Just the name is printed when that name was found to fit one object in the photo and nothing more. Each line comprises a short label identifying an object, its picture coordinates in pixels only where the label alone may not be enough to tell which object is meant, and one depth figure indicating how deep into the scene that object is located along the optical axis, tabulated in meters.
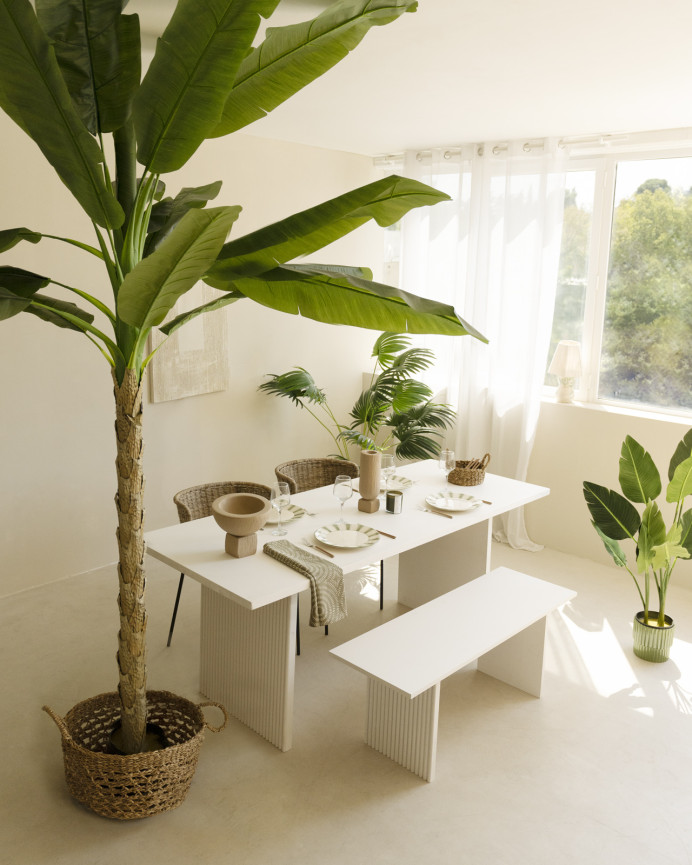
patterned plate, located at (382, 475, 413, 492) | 3.79
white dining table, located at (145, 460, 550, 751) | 2.82
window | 4.64
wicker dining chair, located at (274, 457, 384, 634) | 4.46
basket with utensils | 3.84
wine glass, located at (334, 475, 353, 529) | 3.32
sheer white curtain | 4.90
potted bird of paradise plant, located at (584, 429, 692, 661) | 3.62
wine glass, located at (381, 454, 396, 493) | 3.67
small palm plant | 4.95
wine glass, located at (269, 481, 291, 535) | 3.16
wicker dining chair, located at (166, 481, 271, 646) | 3.78
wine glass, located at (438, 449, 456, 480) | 3.79
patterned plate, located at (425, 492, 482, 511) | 3.53
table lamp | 4.92
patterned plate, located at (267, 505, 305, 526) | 3.24
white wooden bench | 2.73
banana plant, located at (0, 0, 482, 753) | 1.81
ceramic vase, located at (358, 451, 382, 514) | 3.46
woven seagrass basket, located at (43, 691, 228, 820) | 2.48
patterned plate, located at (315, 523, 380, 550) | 3.08
